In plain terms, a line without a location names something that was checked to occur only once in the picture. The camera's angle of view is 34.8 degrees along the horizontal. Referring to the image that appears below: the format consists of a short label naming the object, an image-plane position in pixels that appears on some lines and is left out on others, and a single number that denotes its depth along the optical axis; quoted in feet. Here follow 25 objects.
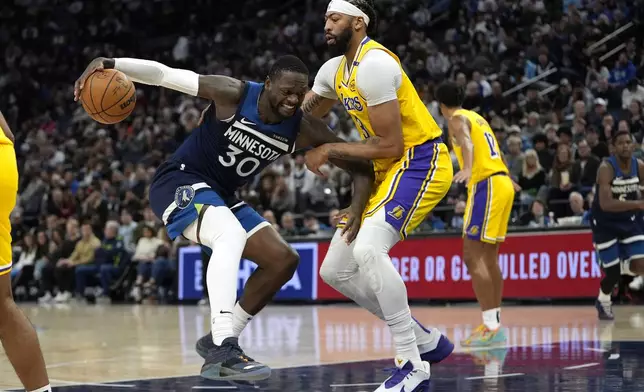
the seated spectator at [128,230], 57.16
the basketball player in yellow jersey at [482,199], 26.68
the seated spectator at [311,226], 49.41
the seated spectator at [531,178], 44.75
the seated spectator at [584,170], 43.68
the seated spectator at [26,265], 61.82
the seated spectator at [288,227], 49.83
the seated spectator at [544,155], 46.01
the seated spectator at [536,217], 42.73
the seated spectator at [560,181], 44.04
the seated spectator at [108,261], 56.70
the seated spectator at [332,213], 49.17
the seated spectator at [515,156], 45.55
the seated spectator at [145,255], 54.60
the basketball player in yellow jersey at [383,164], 17.85
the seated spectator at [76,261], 57.98
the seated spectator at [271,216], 50.08
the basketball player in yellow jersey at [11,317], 13.85
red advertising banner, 41.32
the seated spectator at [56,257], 59.36
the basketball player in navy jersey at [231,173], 17.97
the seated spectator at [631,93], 48.75
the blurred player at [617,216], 33.27
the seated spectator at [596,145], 44.47
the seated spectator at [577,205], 42.16
